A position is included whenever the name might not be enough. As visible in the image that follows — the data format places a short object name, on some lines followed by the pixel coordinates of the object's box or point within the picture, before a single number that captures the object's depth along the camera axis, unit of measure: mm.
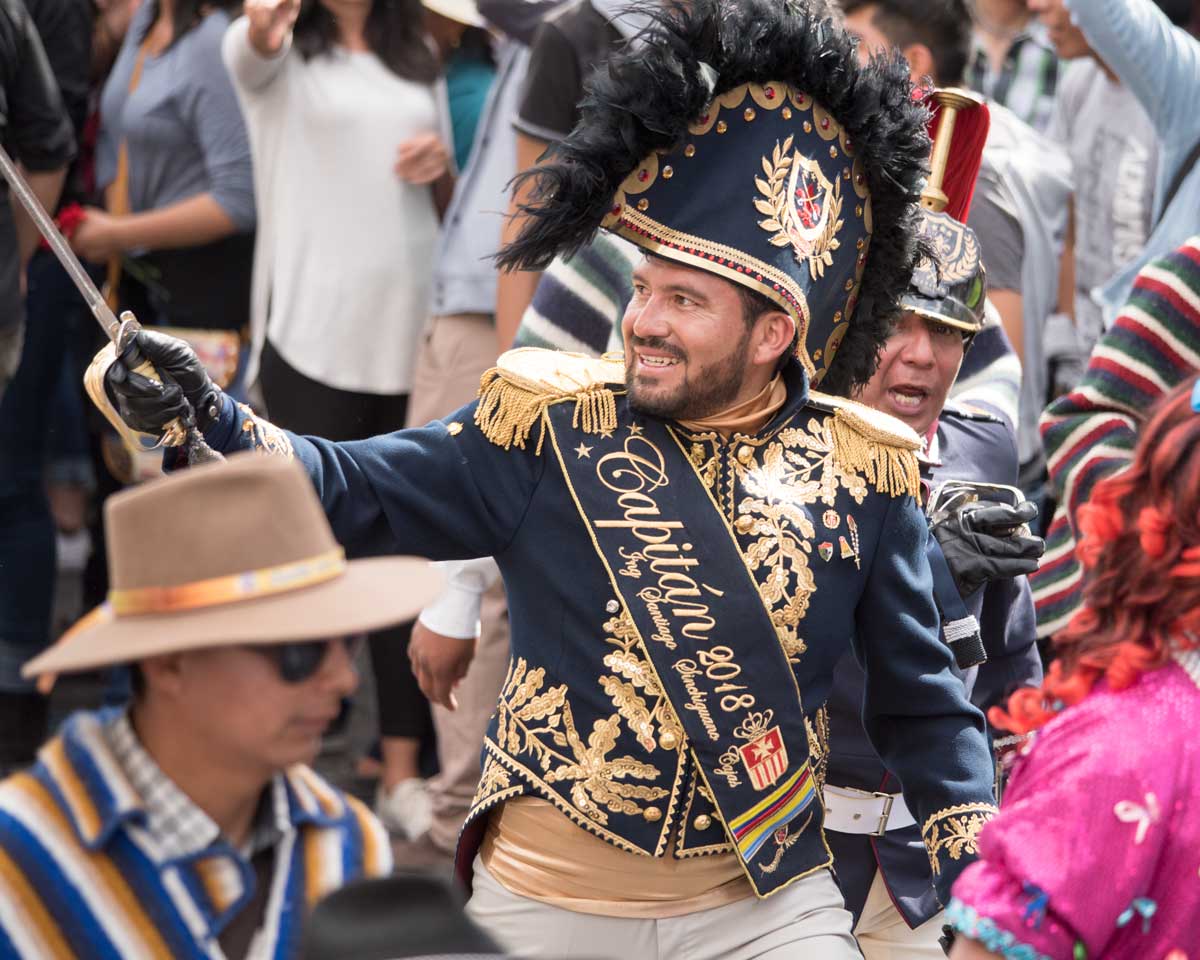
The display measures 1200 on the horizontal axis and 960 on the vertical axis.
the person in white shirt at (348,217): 10687
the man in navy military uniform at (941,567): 7289
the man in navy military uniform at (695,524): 6199
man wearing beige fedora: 4000
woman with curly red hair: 4488
